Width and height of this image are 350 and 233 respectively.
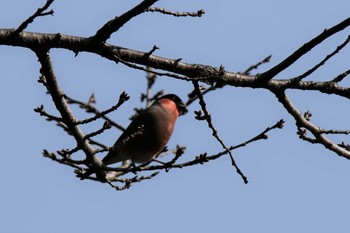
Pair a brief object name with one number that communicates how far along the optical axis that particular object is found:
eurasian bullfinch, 11.67
